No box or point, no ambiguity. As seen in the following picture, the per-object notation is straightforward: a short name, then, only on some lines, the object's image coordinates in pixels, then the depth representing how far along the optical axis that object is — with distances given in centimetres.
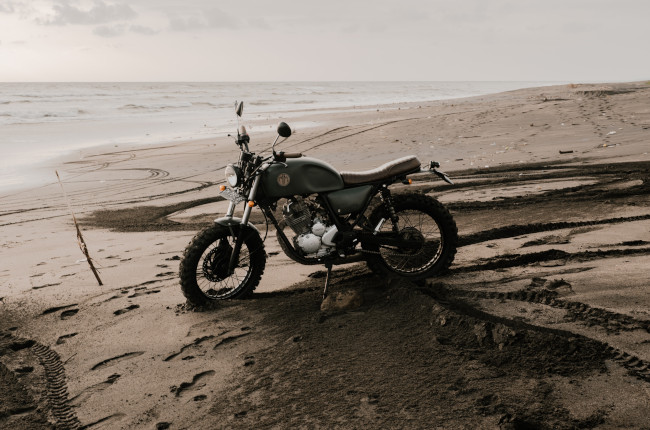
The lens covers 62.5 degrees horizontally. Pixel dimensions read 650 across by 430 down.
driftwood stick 463
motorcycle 416
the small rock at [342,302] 394
